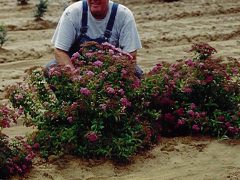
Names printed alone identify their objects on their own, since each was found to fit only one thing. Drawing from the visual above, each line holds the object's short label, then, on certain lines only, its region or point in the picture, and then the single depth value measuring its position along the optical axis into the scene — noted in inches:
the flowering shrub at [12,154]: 175.6
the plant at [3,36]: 373.3
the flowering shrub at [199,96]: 210.1
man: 217.5
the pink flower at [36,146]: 194.3
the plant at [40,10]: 459.8
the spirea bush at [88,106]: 189.2
